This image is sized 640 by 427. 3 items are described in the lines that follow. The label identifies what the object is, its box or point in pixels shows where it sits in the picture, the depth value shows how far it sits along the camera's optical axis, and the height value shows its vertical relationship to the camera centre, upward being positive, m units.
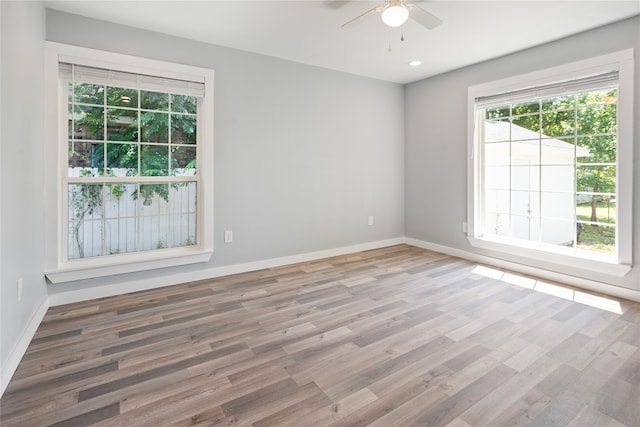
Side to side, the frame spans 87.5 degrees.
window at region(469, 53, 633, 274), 3.07 +0.51
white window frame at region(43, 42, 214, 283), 2.79 +0.30
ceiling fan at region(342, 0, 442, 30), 2.19 +1.37
